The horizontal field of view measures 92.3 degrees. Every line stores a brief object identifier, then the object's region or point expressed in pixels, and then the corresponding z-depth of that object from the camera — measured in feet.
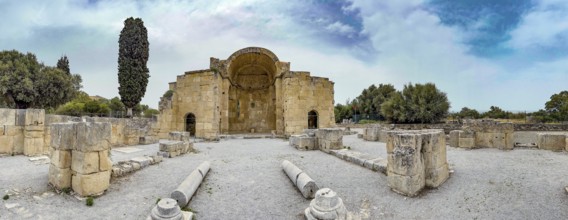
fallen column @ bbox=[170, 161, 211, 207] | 17.85
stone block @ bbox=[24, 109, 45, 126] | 31.30
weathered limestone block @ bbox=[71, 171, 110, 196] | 18.45
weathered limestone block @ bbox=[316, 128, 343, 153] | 37.17
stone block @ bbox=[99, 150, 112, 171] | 19.70
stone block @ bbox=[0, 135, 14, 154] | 29.99
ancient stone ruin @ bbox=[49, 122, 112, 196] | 18.76
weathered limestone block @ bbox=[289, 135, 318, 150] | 40.32
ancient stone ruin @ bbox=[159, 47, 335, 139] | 58.54
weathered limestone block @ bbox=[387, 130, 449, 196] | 19.33
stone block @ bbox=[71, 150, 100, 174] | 18.72
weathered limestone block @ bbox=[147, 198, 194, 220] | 14.56
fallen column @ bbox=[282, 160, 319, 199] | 19.99
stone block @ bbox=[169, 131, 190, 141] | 40.27
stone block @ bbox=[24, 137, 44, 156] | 30.78
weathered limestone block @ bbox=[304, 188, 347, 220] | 15.12
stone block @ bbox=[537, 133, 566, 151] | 32.81
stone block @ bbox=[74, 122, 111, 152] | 19.08
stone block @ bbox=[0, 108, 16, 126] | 30.35
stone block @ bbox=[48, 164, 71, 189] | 19.25
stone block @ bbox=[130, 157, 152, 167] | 27.02
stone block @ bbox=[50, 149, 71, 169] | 19.40
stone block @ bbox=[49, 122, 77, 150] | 19.62
